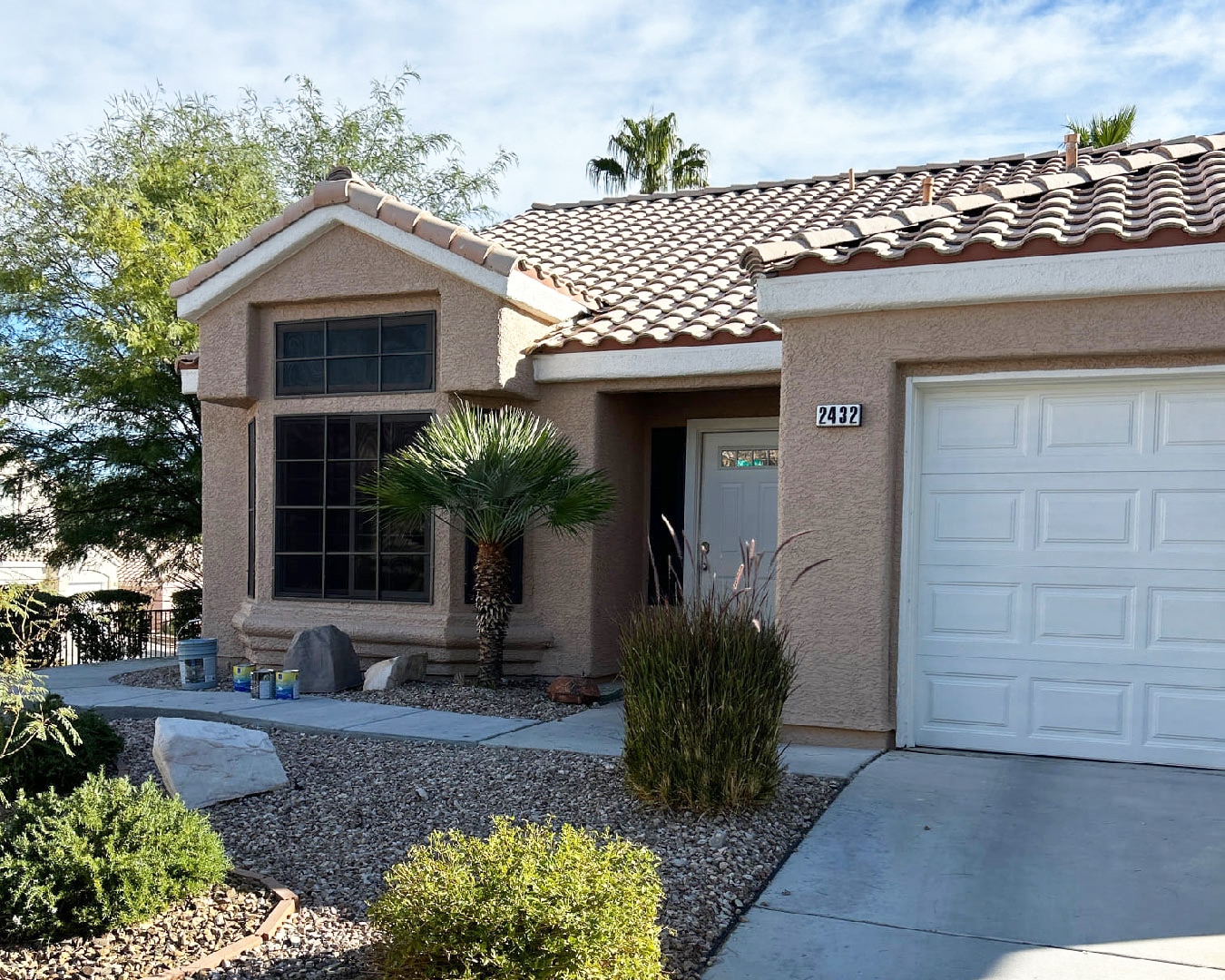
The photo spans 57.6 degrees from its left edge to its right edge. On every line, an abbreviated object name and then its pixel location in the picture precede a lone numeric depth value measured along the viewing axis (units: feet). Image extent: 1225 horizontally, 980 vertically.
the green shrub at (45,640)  42.83
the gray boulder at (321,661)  30.96
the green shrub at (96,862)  13.06
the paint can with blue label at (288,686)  29.91
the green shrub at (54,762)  20.33
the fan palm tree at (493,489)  28.86
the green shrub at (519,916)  11.10
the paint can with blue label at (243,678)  32.37
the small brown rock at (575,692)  29.71
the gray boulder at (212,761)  19.24
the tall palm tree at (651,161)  96.37
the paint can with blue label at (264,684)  30.12
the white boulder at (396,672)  30.78
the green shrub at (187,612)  51.96
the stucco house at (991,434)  21.35
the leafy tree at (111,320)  56.08
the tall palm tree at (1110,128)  61.41
